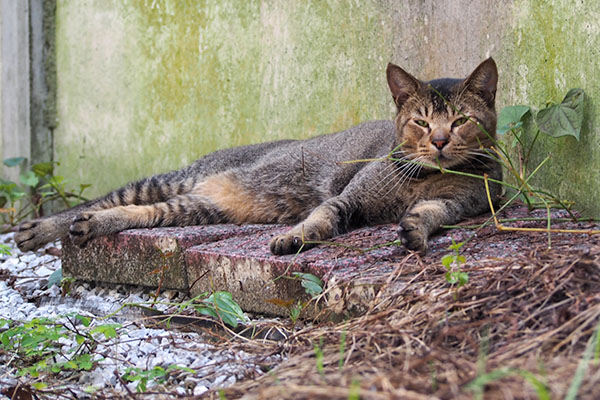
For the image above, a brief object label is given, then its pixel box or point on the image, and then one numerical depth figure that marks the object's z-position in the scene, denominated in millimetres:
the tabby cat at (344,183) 3039
